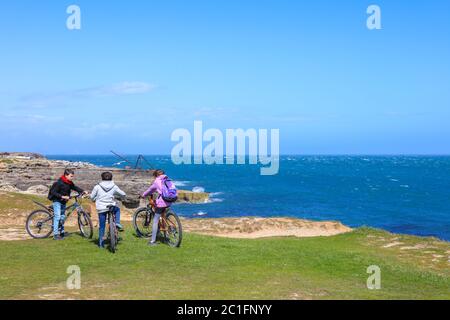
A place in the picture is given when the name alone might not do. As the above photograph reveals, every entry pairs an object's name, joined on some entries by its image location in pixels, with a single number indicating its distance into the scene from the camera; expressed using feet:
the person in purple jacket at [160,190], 51.90
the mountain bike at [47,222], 56.70
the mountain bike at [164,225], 52.60
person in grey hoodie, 50.14
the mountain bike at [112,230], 49.14
